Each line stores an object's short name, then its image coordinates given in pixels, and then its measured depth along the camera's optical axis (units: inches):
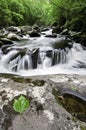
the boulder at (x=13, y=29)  321.2
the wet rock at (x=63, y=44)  164.8
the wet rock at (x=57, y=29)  309.2
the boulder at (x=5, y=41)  173.7
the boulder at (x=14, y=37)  204.4
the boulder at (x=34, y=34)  263.9
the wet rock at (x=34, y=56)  129.0
